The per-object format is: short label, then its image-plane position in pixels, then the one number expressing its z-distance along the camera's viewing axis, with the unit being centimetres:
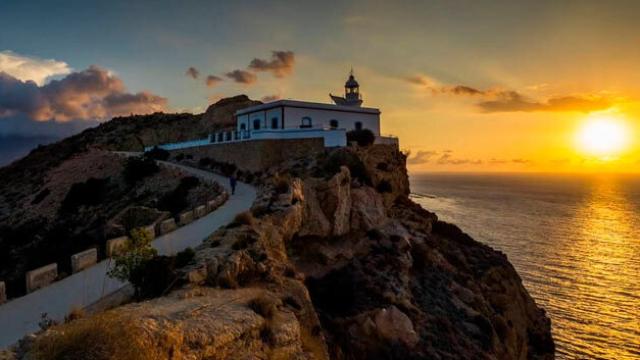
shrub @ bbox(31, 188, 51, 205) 4203
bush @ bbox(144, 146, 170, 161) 4838
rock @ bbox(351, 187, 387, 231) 2455
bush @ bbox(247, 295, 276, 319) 940
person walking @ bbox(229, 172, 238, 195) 2673
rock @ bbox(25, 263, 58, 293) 1064
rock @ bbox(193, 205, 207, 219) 1939
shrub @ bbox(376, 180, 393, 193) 2962
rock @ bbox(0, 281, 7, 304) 974
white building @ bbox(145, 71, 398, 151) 3170
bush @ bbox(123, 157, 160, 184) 3931
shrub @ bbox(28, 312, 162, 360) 528
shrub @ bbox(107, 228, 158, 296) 973
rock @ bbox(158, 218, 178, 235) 1659
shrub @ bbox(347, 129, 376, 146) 3372
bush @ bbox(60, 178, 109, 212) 3672
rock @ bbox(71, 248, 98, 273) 1220
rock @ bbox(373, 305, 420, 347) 1708
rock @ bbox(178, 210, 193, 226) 1827
